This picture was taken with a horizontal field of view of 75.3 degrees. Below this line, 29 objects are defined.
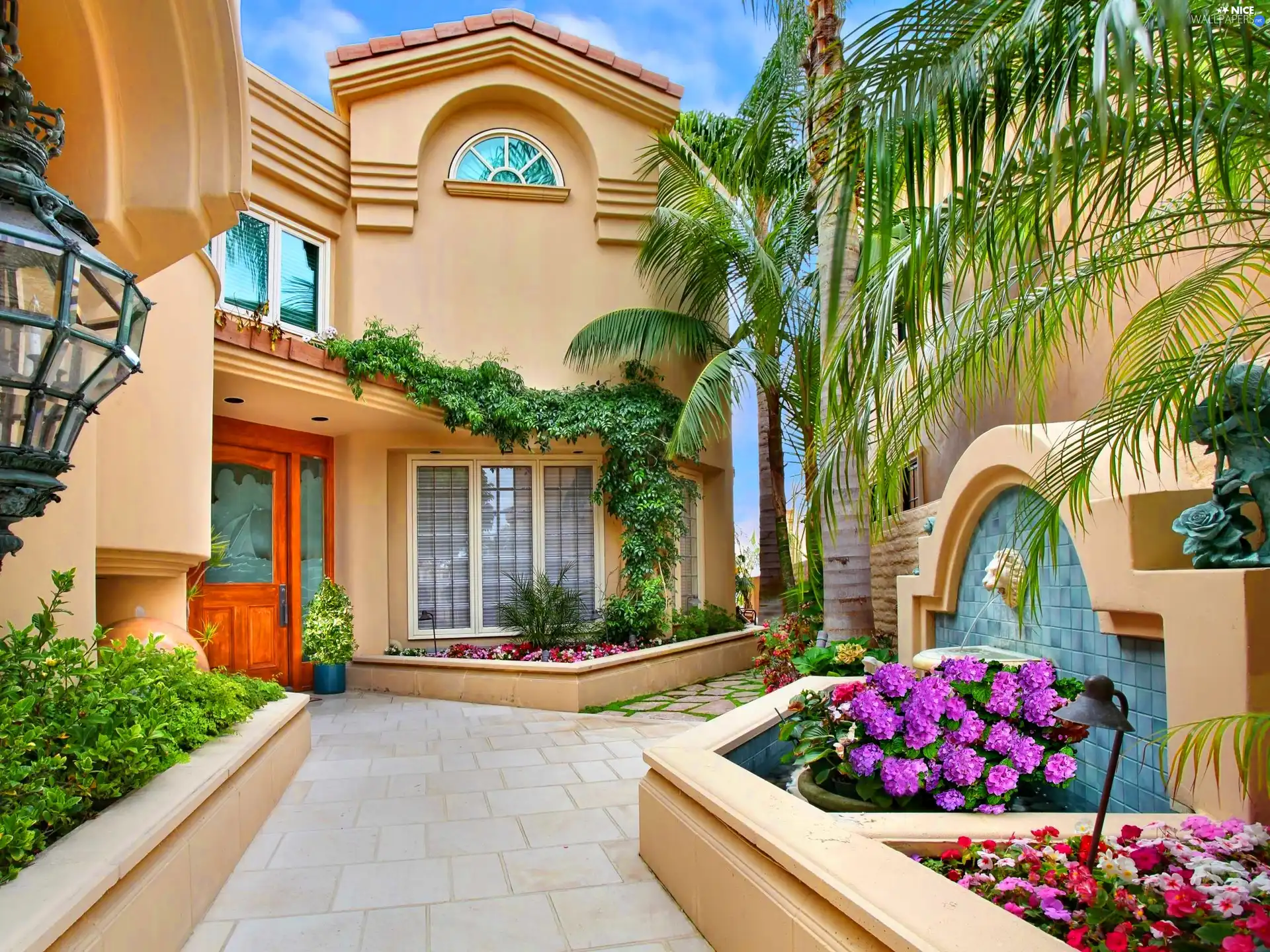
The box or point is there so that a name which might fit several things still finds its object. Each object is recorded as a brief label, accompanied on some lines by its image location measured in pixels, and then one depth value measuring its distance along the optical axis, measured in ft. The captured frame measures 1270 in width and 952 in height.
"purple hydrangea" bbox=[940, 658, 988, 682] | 11.78
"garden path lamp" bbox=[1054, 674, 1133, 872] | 7.48
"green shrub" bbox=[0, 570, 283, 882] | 8.73
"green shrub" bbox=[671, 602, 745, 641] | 33.60
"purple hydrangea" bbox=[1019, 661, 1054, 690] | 11.25
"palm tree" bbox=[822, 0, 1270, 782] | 6.00
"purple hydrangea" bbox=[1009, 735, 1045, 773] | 10.43
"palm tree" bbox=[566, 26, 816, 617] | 28.45
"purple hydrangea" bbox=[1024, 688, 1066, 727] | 10.96
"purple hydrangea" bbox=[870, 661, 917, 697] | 11.72
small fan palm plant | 30.91
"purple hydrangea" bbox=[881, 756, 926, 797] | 10.66
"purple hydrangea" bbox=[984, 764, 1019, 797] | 10.25
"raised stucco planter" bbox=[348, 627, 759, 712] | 27.25
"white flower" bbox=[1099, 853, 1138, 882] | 7.60
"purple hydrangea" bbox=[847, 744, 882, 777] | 11.00
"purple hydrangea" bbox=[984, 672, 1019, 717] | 11.04
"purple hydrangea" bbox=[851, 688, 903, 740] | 11.12
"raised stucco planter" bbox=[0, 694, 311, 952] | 7.41
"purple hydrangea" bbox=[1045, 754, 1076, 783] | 10.53
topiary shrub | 29.19
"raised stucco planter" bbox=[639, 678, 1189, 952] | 6.81
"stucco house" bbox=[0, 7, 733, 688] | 28.55
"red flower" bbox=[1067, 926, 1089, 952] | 6.79
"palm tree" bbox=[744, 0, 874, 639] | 19.85
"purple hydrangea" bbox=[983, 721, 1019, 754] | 10.58
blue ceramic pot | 29.63
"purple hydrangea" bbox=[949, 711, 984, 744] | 10.78
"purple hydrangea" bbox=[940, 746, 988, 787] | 10.46
